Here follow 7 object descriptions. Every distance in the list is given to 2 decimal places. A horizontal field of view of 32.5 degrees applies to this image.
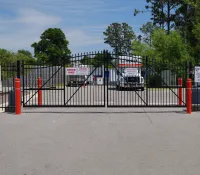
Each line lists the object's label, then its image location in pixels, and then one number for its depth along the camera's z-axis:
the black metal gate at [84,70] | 14.27
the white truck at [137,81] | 27.51
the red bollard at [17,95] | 12.99
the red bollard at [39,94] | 16.28
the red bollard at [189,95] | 13.03
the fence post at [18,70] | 13.70
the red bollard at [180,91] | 15.52
